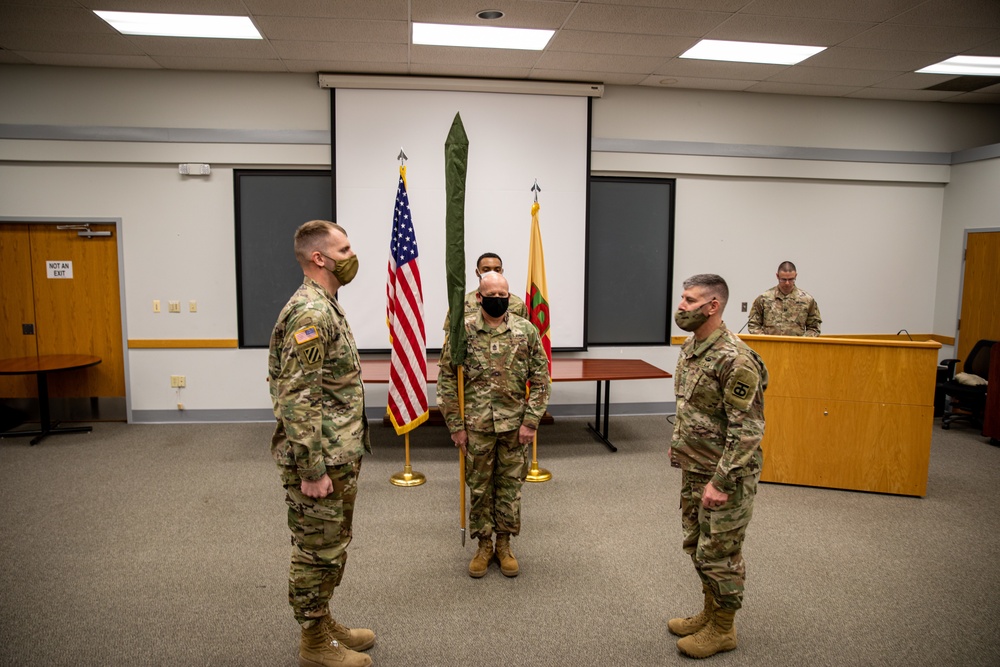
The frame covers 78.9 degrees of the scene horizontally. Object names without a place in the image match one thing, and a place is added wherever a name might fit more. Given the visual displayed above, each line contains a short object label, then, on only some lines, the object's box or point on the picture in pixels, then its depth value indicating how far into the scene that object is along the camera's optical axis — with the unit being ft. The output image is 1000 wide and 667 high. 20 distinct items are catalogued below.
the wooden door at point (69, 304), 18.84
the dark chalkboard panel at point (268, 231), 19.11
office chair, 19.31
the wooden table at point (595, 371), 16.52
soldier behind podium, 18.78
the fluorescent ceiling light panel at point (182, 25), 14.35
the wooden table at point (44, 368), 16.72
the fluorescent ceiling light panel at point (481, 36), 15.24
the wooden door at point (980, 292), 20.38
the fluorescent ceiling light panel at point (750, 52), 16.34
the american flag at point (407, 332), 12.78
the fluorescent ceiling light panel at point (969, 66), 17.16
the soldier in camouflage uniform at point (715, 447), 7.26
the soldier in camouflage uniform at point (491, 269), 14.67
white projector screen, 18.76
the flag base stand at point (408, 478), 14.48
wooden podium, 13.60
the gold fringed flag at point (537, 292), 15.61
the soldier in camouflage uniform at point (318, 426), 6.77
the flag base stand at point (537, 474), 14.76
